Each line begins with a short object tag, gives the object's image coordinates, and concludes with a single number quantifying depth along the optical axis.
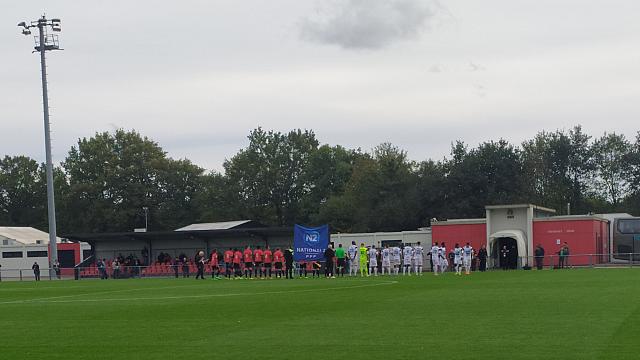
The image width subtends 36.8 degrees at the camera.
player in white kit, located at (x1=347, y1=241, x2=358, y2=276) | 55.06
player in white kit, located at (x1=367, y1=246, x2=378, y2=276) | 54.19
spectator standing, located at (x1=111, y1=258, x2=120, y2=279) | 68.06
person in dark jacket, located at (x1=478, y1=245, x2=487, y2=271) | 55.24
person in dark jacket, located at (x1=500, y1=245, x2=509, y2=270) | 59.03
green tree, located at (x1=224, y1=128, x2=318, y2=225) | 113.38
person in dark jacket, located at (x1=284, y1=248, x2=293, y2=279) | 52.83
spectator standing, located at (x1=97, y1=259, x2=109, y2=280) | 68.54
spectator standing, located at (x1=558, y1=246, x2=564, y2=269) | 55.34
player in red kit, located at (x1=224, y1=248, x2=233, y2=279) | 56.03
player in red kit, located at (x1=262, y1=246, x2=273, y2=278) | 54.66
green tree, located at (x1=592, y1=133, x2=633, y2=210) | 108.25
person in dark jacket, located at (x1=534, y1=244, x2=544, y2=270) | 55.78
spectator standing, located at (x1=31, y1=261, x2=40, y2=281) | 71.06
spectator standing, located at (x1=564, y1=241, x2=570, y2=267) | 55.83
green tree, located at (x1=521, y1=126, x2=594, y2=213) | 104.31
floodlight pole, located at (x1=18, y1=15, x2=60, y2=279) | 68.31
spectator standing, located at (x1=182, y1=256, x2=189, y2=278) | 65.06
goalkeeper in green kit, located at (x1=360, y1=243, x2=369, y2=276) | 53.09
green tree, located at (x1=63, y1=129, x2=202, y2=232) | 111.12
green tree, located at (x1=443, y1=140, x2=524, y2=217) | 83.56
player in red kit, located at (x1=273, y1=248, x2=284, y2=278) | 54.41
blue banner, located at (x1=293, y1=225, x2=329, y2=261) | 54.84
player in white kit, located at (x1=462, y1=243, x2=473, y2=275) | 51.91
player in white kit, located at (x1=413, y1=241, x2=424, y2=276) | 53.28
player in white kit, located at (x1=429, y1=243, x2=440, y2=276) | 53.03
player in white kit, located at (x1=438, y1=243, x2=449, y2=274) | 53.62
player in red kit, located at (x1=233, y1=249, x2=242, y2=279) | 55.22
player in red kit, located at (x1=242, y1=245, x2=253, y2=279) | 55.09
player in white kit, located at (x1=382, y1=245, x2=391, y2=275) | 55.39
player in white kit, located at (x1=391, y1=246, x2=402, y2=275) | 54.19
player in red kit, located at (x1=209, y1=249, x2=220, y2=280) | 57.12
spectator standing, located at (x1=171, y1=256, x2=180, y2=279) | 65.62
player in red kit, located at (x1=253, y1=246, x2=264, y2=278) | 54.59
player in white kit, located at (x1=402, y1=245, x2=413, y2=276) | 53.62
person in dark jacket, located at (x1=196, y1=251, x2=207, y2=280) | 56.84
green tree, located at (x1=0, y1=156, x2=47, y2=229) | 128.75
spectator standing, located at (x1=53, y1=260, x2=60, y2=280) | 68.31
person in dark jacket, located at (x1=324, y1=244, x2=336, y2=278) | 52.41
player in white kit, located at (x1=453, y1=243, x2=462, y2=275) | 51.75
